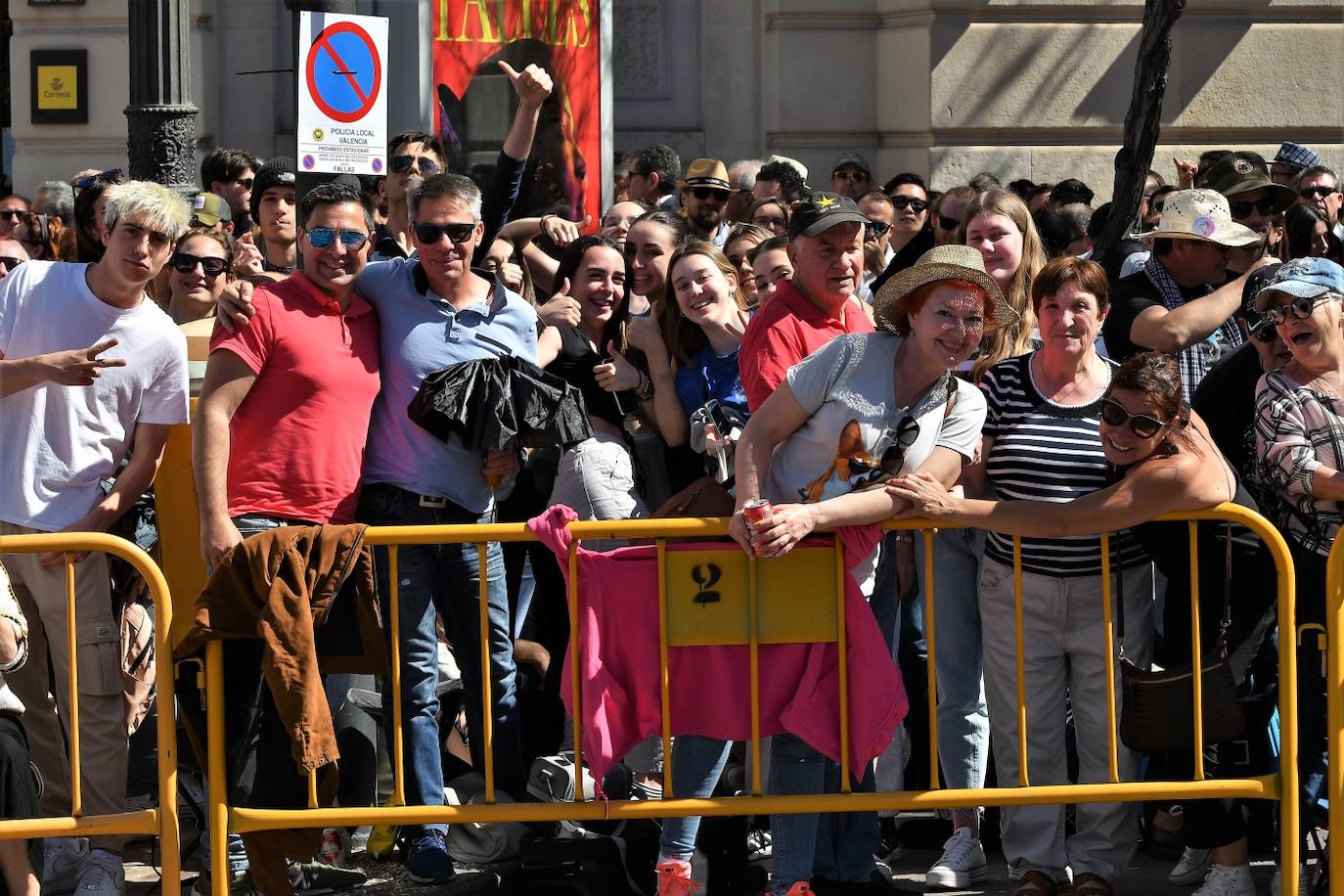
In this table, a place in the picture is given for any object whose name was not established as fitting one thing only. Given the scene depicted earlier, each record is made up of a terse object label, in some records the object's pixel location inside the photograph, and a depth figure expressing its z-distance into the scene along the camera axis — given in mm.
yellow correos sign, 28109
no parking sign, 15187
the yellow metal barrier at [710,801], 10578
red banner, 24641
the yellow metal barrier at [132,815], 10289
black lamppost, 16391
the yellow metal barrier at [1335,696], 10625
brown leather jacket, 10430
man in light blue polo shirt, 11680
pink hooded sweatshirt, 10742
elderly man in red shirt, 11539
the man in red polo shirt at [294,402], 11414
